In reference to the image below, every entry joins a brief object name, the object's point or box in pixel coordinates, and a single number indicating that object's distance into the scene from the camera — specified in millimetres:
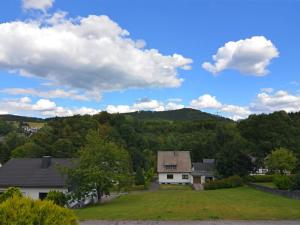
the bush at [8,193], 15777
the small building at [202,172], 46404
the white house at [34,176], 25284
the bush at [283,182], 25300
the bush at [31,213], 5427
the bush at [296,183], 22027
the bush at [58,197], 20634
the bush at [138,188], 35675
